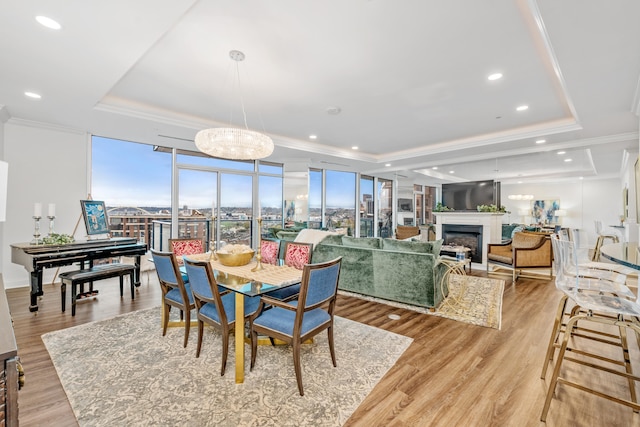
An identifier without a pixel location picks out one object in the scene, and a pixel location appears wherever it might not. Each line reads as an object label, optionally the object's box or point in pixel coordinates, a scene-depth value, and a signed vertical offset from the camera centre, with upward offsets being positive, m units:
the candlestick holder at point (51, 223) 4.11 -0.20
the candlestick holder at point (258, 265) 2.69 -0.51
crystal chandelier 3.05 +0.79
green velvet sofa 3.54 -0.73
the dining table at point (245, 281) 2.11 -0.58
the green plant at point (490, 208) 6.54 +0.17
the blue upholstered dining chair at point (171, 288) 2.50 -0.76
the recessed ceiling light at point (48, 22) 2.00 +1.39
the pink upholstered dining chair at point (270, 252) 3.40 -0.49
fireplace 6.66 -0.56
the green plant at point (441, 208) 7.48 +0.17
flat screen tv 6.91 +0.53
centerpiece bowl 2.76 -0.46
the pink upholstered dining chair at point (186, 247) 3.47 -0.45
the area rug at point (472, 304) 3.32 -1.23
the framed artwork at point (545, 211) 10.27 +0.18
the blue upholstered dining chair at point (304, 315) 1.97 -0.82
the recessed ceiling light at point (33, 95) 3.30 +1.39
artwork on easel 4.35 -0.10
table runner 2.36 -0.57
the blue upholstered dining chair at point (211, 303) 2.11 -0.77
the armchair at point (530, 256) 5.03 -0.74
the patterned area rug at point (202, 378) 1.78 -1.29
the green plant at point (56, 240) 3.73 -0.41
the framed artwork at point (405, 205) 10.61 +0.35
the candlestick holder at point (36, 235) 3.73 -0.35
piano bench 3.33 -0.82
